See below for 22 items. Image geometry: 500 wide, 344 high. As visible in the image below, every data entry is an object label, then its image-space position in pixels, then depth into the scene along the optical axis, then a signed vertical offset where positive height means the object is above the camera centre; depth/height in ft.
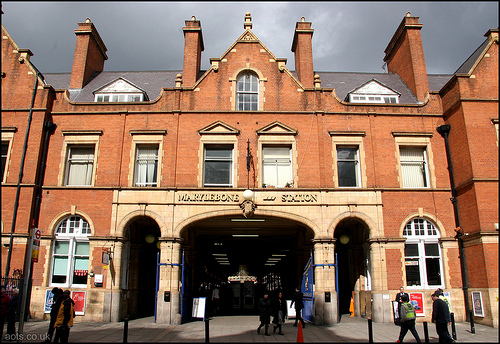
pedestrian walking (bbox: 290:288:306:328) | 53.44 -3.36
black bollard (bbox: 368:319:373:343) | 38.68 -5.24
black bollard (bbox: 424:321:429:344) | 39.22 -5.31
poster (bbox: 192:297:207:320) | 60.34 -4.43
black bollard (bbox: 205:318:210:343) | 38.22 -5.43
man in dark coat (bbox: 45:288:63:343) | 38.27 -3.59
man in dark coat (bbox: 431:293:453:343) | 38.81 -3.78
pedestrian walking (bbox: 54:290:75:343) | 37.86 -4.03
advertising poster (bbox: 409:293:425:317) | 57.47 -3.35
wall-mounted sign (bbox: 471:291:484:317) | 53.93 -3.27
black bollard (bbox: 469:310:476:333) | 47.80 -5.78
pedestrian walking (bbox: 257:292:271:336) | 47.40 -3.82
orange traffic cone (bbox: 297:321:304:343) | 39.58 -5.73
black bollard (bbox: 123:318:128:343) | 38.88 -5.10
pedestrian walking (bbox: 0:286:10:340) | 39.46 -2.64
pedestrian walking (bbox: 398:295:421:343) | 39.70 -3.94
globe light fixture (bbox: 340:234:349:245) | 65.83 +6.22
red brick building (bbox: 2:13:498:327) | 58.29 +15.39
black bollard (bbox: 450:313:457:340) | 43.27 -5.74
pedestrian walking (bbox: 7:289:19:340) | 41.11 -4.10
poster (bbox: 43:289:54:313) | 57.21 -3.29
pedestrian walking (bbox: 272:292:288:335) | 48.62 -4.46
